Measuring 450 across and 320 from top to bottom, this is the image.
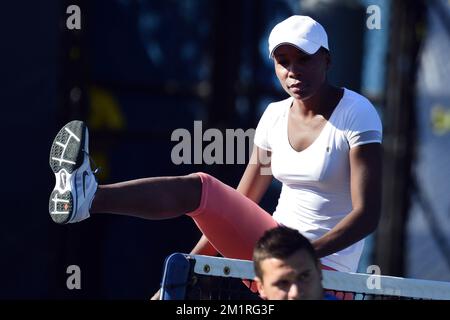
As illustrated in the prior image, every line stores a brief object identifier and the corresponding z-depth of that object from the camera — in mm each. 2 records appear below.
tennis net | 7340
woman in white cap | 8141
